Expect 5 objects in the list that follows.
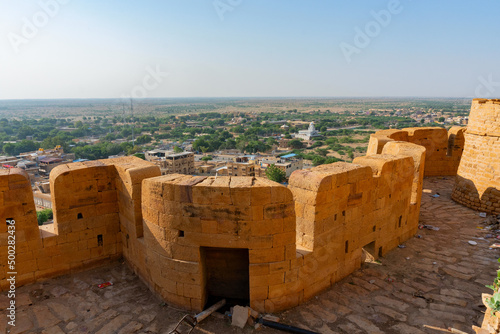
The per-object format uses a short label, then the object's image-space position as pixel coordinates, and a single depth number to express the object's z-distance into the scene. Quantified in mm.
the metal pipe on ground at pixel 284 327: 4578
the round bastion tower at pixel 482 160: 8766
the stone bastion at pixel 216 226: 4789
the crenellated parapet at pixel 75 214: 5770
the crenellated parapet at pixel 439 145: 12250
